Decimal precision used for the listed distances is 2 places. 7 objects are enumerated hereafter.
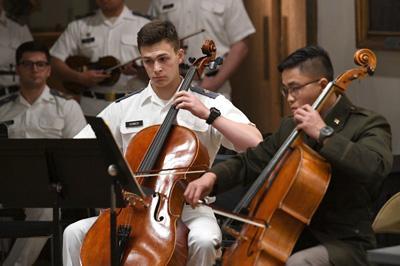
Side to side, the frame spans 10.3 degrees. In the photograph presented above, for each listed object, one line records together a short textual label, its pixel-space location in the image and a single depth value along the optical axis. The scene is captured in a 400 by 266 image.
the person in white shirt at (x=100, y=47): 15.31
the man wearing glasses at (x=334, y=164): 8.45
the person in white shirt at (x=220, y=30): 15.20
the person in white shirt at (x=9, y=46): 15.90
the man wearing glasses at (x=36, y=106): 14.35
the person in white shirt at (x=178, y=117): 9.85
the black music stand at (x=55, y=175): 9.51
